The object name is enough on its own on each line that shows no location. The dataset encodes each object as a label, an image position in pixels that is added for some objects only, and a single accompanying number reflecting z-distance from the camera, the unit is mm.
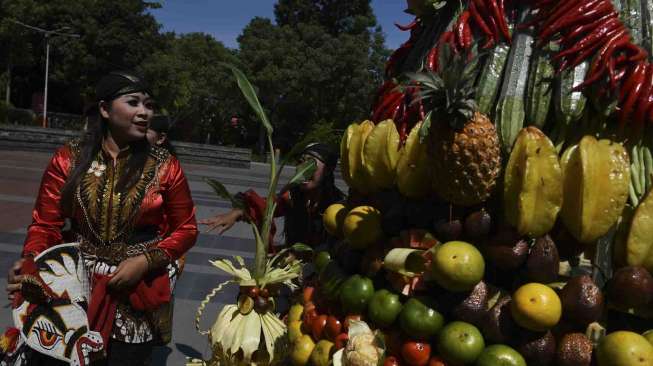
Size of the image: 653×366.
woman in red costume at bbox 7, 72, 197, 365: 2504
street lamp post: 24869
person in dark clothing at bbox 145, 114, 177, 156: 3875
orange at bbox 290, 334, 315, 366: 2293
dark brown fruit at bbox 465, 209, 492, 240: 1852
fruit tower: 1733
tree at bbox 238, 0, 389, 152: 26219
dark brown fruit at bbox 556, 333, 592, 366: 1751
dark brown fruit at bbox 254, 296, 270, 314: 2467
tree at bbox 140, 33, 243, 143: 26484
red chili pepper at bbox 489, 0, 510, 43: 2053
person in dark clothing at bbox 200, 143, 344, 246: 3270
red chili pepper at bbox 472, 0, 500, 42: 2064
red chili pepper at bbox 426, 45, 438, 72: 2104
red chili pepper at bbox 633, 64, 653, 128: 1817
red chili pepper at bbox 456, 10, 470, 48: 2080
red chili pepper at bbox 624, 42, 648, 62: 1858
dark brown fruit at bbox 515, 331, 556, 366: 1781
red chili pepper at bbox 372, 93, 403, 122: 2324
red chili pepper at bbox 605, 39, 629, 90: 1839
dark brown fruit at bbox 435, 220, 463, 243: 1888
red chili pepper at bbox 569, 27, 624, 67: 1875
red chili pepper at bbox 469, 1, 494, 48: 2055
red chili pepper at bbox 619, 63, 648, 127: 1819
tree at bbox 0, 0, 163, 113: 29406
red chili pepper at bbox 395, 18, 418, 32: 2692
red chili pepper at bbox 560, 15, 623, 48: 1889
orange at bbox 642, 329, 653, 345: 1781
